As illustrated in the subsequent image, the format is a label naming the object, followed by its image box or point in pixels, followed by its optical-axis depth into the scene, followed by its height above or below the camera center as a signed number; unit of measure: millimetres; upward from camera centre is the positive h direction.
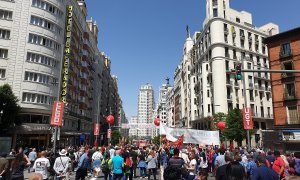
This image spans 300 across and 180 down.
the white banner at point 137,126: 71775 +2425
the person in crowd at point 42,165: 10367 -1214
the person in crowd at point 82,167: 12773 -1529
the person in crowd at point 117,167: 12445 -1461
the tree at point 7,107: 34000 +3282
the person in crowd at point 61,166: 11438 -1349
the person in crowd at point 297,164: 10642 -1019
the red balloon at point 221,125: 28434 +1200
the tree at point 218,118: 52284 +3586
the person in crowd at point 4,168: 8898 -1147
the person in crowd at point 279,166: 10710 -1104
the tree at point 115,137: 82188 -698
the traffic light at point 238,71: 15371 +3686
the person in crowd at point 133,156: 18016 -1388
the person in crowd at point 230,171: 7770 -972
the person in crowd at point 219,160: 12734 -1098
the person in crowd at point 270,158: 13014 -983
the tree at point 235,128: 46969 +1527
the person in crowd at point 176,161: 8711 -809
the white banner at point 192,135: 17906 +77
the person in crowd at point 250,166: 12866 -1350
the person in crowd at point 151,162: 16406 -1589
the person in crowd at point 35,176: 4846 -771
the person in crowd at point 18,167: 9227 -1164
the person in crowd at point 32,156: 21822 -1816
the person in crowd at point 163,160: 18972 -1732
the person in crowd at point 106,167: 14870 -1827
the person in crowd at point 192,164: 10884 -1197
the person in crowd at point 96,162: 16156 -1626
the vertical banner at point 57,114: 24953 +1852
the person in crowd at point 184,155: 14880 -1062
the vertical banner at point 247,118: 23469 +1647
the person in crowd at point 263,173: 7097 -932
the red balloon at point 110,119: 34281 +1949
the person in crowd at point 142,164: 18750 -1965
